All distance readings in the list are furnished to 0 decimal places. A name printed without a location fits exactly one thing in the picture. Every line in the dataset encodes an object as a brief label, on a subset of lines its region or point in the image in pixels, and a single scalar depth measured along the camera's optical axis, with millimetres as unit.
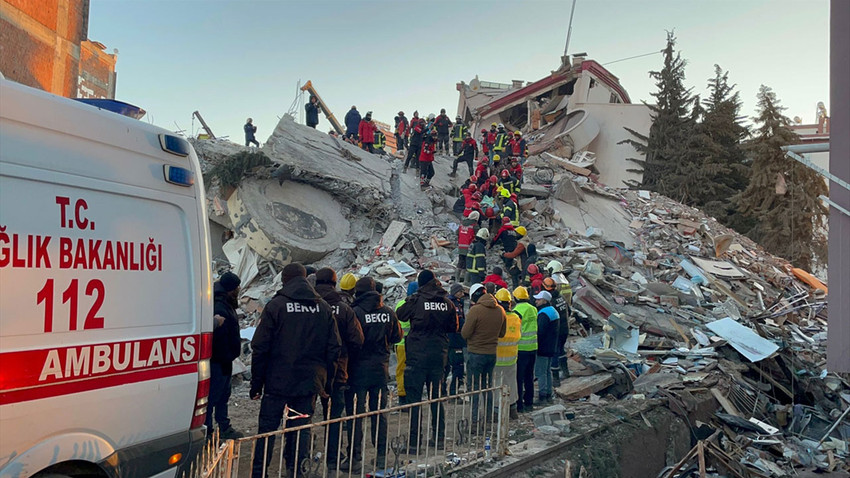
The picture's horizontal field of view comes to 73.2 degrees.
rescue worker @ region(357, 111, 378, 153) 17844
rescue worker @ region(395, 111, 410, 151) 21391
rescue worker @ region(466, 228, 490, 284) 10984
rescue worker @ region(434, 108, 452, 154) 18819
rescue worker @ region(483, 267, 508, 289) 9340
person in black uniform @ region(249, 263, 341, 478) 4441
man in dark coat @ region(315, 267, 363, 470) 5086
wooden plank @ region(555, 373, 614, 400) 8133
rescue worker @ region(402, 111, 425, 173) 15828
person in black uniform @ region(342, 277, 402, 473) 5375
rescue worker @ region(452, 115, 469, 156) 19297
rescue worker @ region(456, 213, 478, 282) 11828
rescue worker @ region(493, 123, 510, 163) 17188
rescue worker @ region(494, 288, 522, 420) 6570
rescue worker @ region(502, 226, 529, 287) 11625
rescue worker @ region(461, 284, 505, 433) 6277
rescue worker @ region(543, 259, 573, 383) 8445
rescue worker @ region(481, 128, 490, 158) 18094
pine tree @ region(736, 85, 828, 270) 25125
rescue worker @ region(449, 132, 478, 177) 17141
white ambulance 2492
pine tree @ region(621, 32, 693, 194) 29031
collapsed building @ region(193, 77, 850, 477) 7230
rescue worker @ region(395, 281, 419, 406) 6195
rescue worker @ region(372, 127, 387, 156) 18312
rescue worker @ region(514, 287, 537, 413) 7230
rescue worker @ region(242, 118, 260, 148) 19688
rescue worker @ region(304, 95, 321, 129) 17422
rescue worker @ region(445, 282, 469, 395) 7172
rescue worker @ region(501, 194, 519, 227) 13312
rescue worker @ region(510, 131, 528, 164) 17500
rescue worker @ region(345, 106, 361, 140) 18514
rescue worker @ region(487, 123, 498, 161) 18125
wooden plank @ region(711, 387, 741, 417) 8375
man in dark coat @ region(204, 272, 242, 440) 5230
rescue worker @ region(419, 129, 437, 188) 15664
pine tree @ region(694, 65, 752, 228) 28750
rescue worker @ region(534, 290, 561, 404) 7715
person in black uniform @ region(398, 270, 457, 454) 5828
